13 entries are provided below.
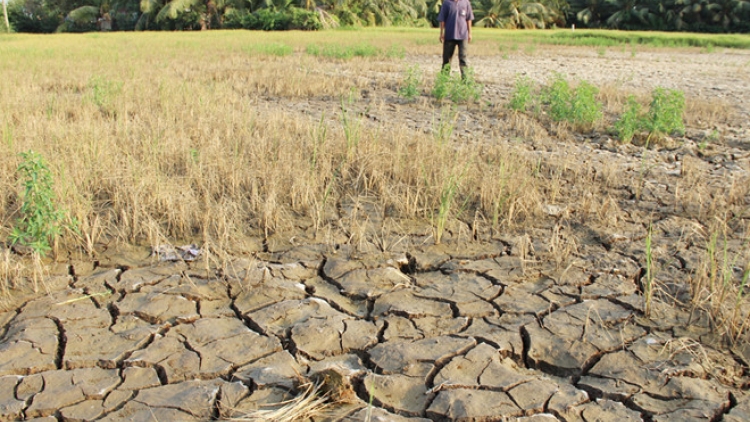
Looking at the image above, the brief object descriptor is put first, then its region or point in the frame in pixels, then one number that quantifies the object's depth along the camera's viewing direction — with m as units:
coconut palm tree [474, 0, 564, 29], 37.41
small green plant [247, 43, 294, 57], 14.17
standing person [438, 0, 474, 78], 8.72
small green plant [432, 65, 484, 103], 7.95
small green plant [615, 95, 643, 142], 6.17
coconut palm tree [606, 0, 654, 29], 36.38
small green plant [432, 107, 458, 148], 5.23
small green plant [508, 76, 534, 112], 7.31
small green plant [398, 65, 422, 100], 7.91
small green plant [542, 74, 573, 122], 6.72
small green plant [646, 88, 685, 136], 6.11
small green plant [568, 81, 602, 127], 6.56
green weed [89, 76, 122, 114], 7.05
